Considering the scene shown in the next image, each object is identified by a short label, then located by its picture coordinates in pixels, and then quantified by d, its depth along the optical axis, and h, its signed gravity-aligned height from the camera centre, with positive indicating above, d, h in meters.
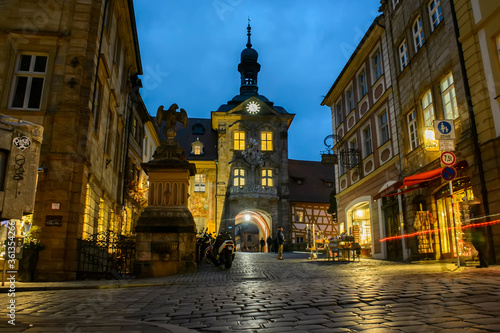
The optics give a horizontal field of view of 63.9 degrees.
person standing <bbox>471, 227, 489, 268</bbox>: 9.04 +0.35
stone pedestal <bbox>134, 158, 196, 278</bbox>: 10.78 +0.84
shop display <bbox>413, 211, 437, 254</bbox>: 13.70 +0.98
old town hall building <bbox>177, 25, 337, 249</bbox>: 36.75 +7.42
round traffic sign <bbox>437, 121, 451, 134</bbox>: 9.87 +3.16
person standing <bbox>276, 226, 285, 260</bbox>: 17.92 +0.77
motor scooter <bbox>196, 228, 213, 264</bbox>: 15.02 +0.50
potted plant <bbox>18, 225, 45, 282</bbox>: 10.55 +0.09
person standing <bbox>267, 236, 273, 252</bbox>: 35.62 +1.36
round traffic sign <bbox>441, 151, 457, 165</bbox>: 9.20 +2.26
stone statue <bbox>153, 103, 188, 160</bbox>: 11.99 +3.68
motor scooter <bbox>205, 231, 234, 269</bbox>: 12.65 +0.21
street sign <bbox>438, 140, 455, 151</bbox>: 9.73 +2.68
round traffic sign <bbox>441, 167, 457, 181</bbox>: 9.11 +1.89
